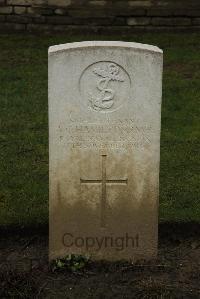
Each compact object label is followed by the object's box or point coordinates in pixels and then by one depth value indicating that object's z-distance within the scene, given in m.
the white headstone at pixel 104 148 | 5.16
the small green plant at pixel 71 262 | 5.58
